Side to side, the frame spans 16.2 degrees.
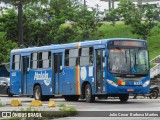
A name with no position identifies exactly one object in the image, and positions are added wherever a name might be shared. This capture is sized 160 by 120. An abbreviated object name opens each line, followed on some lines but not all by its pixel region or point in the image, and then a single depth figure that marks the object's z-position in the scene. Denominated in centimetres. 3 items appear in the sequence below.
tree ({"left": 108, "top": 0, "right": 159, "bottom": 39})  6000
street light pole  4125
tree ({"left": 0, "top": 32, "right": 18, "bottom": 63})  5088
